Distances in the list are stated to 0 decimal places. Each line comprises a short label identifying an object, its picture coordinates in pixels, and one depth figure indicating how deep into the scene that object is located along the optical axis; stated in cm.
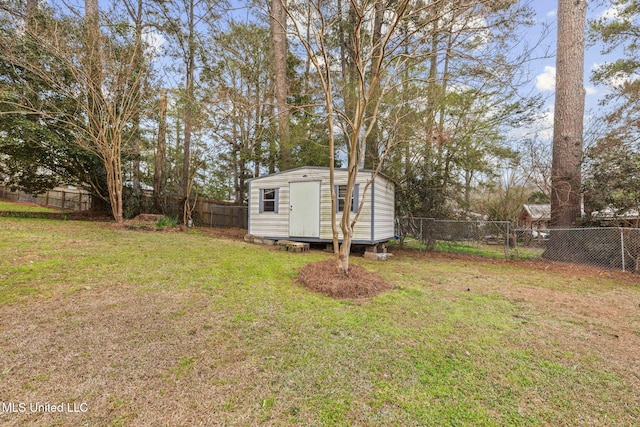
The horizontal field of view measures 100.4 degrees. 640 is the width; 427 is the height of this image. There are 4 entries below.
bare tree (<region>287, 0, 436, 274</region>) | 333
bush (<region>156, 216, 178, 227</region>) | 923
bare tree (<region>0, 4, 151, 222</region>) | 791
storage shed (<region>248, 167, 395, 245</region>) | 735
